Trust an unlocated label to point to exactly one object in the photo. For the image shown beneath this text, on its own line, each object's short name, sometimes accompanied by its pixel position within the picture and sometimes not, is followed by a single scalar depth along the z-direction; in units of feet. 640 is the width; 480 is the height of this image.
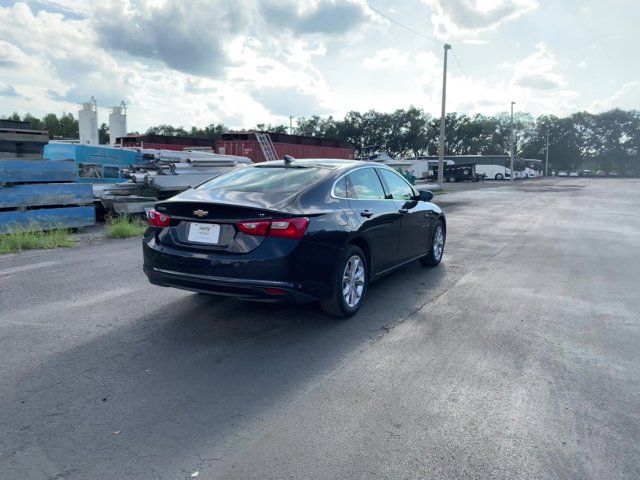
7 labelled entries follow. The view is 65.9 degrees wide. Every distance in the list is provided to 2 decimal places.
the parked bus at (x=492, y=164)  221.66
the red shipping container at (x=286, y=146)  101.81
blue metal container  54.54
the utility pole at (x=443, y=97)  89.97
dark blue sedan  13.94
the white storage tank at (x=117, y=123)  134.10
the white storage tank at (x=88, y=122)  122.62
